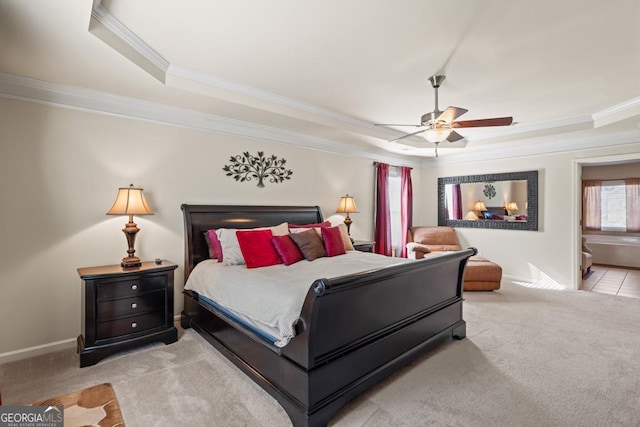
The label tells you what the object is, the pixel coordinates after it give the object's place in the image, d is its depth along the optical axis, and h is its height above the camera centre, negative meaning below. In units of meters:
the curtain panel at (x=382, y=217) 5.83 -0.07
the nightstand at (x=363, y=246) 4.78 -0.52
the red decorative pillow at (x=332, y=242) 3.66 -0.35
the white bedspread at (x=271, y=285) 2.02 -0.58
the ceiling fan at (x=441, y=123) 2.93 +0.89
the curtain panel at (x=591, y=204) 7.49 +0.25
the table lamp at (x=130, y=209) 2.91 +0.03
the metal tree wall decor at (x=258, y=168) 4.02 +0.61
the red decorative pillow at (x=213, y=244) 3.39 -0.36
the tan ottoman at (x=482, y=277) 4.72 -0.98
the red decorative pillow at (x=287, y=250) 3.21 -0.39
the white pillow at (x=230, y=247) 3.18 -0.36
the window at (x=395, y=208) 6.38 +0.11
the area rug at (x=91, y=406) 1.90 -1.30
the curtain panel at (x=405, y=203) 6.44 +0.22
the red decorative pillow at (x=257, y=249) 3.06 -0.37
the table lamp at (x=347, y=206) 5.07 +0.12
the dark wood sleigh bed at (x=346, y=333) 1.86 -0.94
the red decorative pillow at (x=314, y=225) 4.18 -0.17
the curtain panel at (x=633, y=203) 6.92 +0.25
